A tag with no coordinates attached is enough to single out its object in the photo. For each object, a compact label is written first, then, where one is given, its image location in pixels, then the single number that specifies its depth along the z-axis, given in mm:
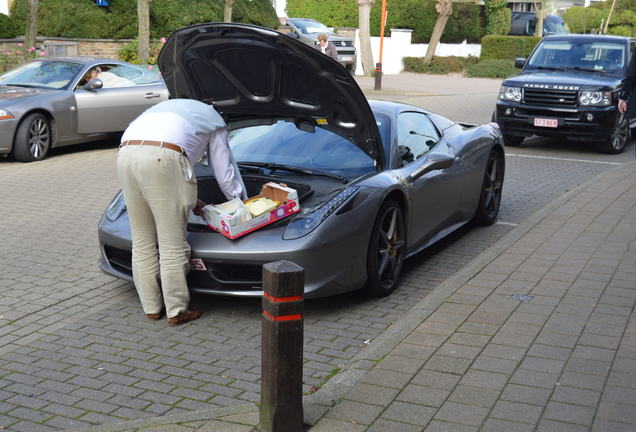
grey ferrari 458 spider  5609
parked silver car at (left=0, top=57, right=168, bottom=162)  12094
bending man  5285
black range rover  13625
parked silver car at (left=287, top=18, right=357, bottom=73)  33688
